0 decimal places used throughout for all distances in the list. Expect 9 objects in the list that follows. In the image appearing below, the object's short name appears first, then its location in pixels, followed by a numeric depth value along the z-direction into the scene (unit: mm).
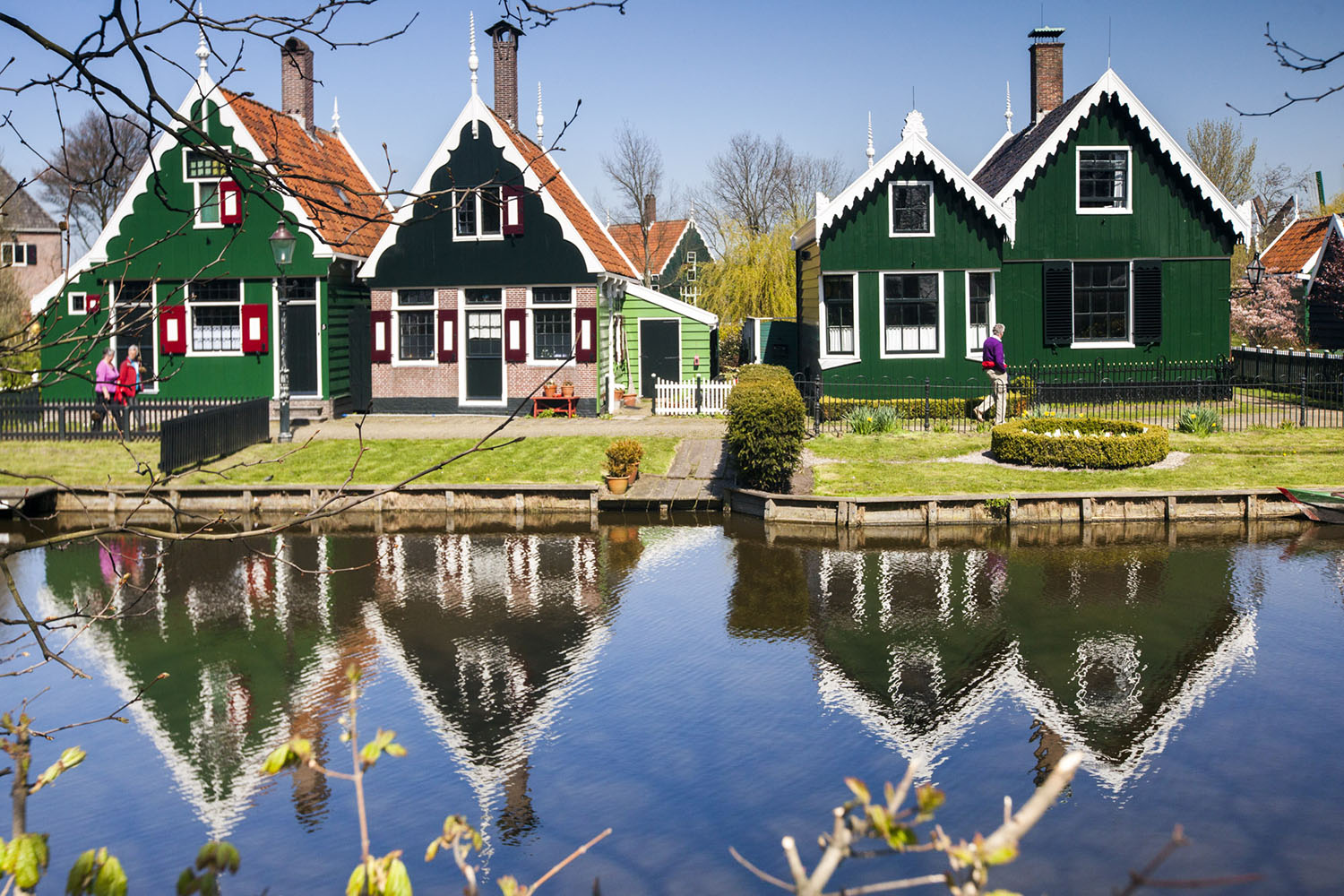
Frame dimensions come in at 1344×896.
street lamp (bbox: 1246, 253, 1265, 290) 32812
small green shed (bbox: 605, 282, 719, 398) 33750
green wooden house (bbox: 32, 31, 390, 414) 29828
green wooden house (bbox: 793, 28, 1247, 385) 29281
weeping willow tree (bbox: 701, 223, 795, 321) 48094
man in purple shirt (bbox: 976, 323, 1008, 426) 25406
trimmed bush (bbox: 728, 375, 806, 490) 20594
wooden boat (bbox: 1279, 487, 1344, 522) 19750
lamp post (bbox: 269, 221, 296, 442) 25766
